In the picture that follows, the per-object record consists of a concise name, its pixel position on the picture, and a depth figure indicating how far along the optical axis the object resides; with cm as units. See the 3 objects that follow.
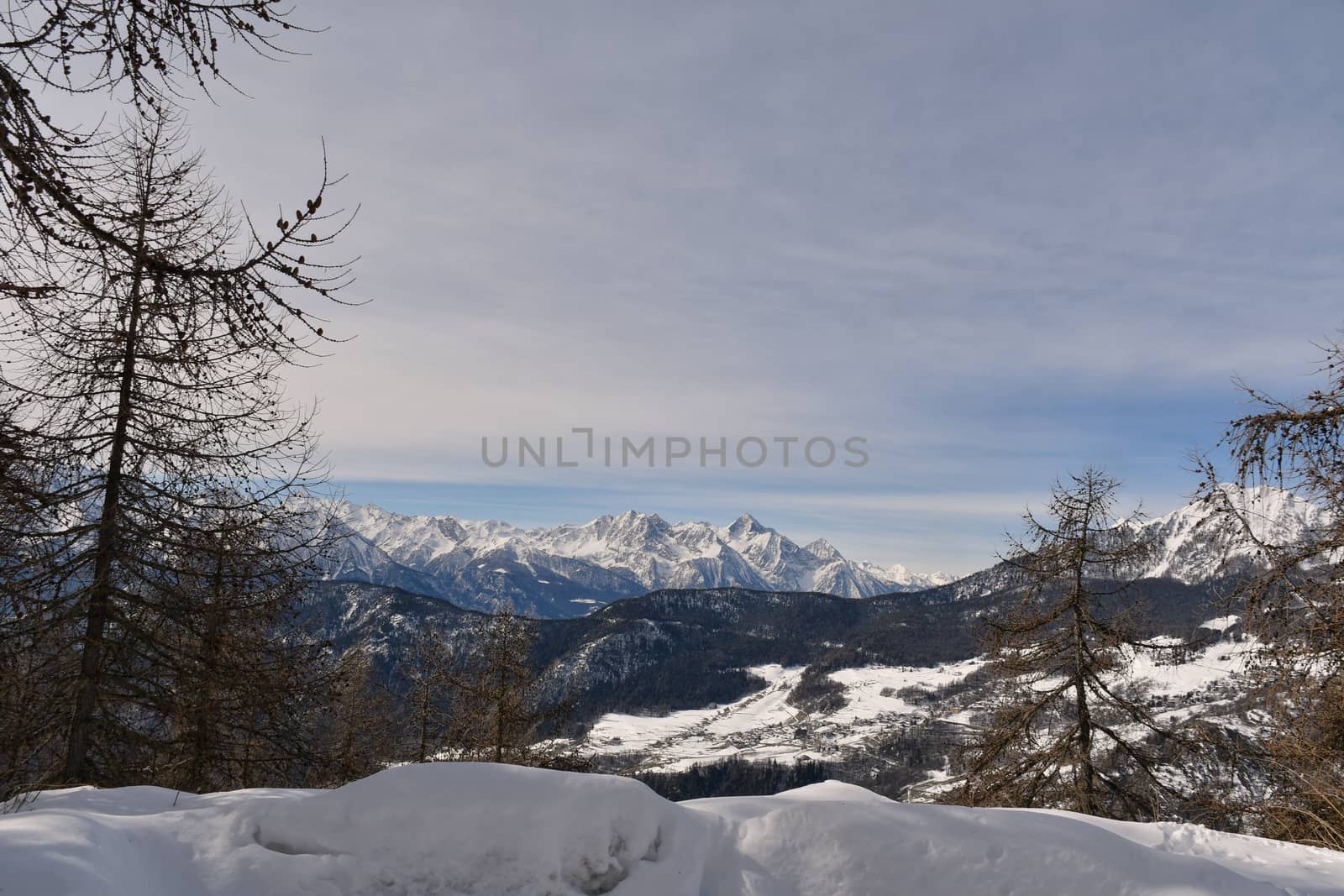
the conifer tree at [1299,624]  649
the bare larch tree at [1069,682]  1289
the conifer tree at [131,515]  858
